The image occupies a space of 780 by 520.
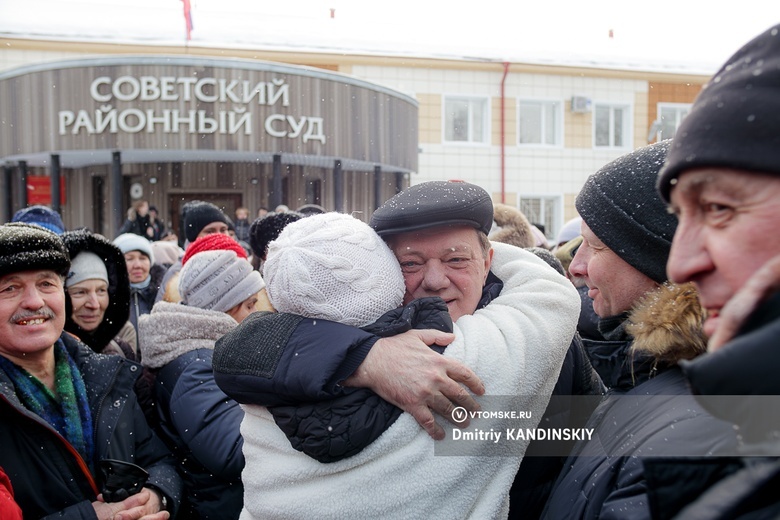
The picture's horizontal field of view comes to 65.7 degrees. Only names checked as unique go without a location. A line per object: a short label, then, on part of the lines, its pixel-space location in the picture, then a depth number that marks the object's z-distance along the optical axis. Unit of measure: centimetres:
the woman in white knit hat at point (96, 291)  295
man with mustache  194
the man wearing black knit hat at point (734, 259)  65
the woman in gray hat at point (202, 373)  204
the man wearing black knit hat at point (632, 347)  110
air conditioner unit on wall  1744
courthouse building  1155
